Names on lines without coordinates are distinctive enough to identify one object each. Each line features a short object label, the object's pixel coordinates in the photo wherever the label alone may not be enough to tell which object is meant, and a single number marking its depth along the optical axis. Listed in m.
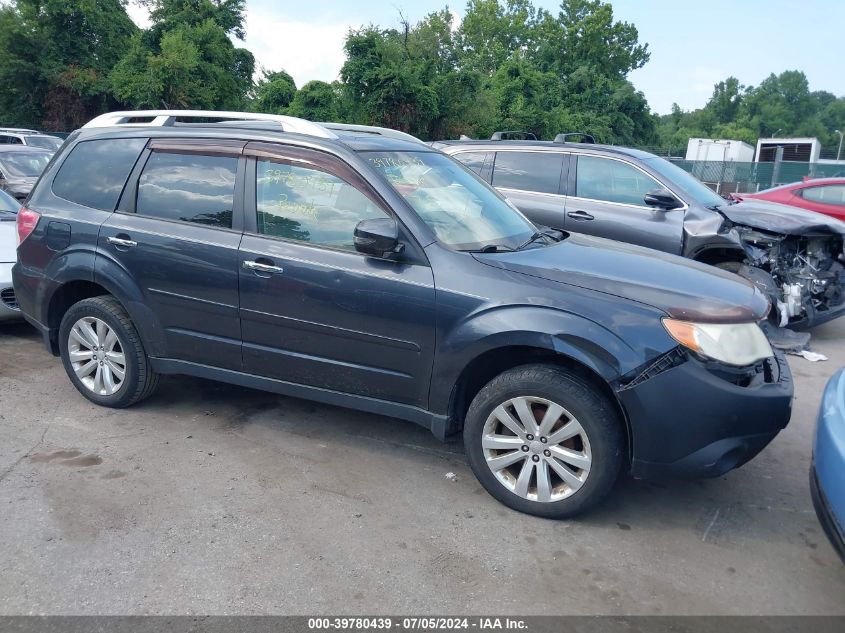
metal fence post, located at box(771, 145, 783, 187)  25.33
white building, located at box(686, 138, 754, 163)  37.91
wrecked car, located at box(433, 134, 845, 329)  6.68
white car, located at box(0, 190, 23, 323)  6.14
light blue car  2.56
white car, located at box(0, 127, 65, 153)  17.58
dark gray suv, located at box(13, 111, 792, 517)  3.23
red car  11.05
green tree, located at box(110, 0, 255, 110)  26.11
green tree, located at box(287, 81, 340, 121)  22.23
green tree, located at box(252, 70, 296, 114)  24.47
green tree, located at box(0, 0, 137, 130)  27.92
